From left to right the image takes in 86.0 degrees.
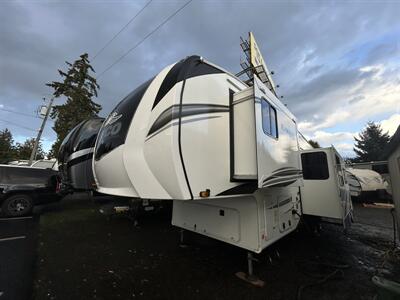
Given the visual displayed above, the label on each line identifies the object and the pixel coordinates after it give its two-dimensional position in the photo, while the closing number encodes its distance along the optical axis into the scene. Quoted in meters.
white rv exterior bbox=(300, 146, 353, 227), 4.72
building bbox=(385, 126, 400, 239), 4.73
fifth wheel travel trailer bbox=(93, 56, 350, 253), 2.32
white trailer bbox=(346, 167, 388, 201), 11.97
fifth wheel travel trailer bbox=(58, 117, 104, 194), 4.30
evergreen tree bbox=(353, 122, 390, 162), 34.41
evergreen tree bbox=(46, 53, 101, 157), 17.36
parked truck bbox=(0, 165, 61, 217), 6.93
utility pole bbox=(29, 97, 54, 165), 17.39
